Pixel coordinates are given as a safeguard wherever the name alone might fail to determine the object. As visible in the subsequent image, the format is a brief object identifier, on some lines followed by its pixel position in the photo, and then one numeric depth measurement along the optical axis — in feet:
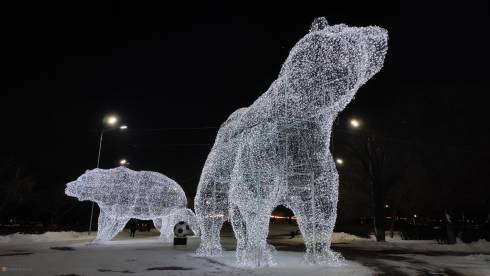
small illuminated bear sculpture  54.95
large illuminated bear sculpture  29.60
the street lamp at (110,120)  69.31
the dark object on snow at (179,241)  53.27
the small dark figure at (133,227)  76.11
